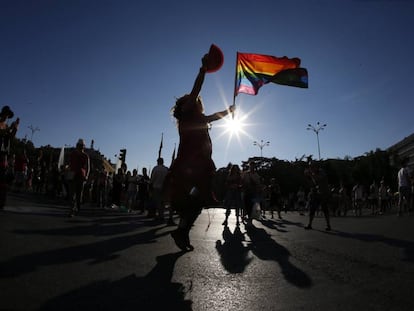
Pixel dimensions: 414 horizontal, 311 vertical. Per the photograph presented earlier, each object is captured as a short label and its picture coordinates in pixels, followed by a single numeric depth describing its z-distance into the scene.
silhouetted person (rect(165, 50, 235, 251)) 4.46
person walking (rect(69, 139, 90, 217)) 9.11
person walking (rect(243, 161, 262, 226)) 11.67
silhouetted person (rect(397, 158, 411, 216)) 14.83
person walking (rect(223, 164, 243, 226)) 11.88
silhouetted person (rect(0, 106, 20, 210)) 7.75
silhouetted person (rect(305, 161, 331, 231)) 9.88
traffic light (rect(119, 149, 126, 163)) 24.27
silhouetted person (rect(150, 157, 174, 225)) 10.92
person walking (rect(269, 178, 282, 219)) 17.05
